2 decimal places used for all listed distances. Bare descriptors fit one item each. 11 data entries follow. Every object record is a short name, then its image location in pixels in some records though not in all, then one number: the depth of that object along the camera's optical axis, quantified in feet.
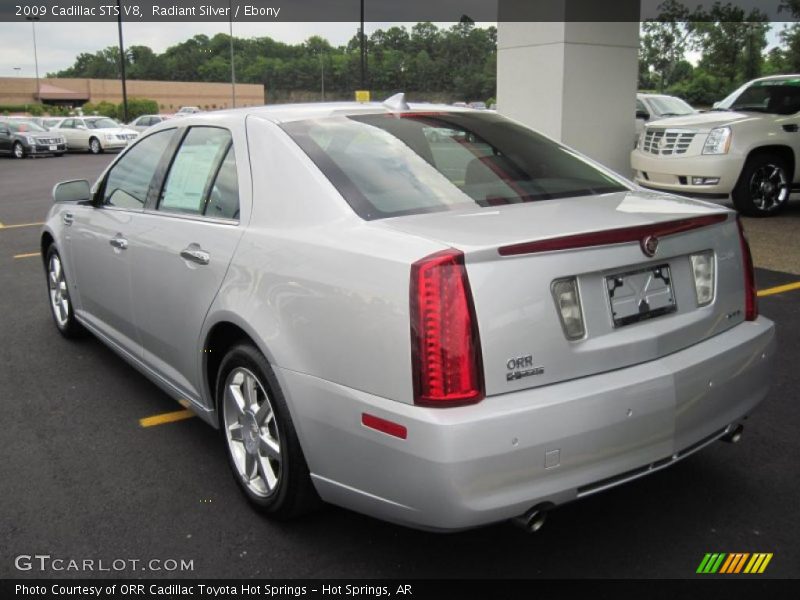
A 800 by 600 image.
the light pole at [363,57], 86.40
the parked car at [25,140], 101.40
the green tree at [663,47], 184.55
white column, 37.52
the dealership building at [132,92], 260.27
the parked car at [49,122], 115.14
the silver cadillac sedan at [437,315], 7.72
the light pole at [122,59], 122.52
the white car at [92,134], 108.58
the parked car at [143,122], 122.42
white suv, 33.19
